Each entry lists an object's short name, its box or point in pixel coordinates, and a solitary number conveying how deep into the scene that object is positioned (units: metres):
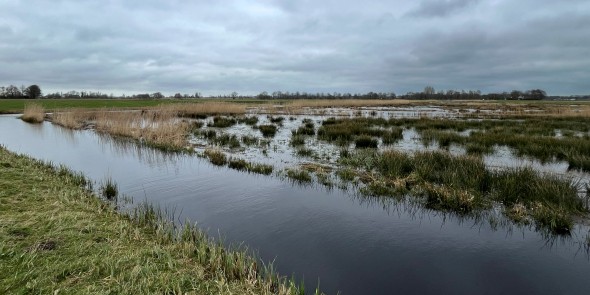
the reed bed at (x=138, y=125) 17.94
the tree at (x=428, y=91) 130.75
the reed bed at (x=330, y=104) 58.78
